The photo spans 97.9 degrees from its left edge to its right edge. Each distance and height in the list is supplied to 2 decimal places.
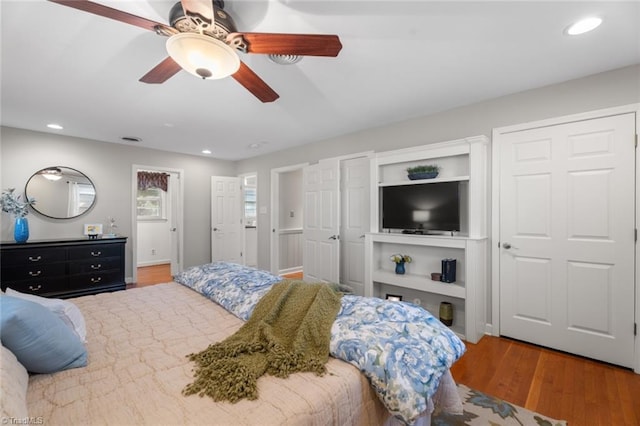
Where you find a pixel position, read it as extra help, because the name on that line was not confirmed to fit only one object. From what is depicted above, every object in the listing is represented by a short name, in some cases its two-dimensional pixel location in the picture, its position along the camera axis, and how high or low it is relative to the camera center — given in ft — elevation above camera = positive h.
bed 2.88 -2.10
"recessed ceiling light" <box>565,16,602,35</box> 5.59 +3.86
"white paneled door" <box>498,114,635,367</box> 7.32 -0.69
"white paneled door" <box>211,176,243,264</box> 18.72 -0.42
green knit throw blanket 3.35 -2.01
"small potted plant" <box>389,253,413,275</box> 10.82 -1.87
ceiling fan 4.27 +2.93
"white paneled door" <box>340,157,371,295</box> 12.75 -0.25
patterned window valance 20.95 +2.51
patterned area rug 5.47 -4.12
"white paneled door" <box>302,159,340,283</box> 13.29 -0.44
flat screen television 9.65 +0.20
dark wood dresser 11.19 -2.33
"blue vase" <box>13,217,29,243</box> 11.75 -0.72
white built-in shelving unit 9.03 -1.18
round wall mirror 13.05 +1.03
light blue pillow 3.21 -1.55
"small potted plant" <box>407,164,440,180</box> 10.14 +1.53
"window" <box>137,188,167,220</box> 21.49 +0.72
